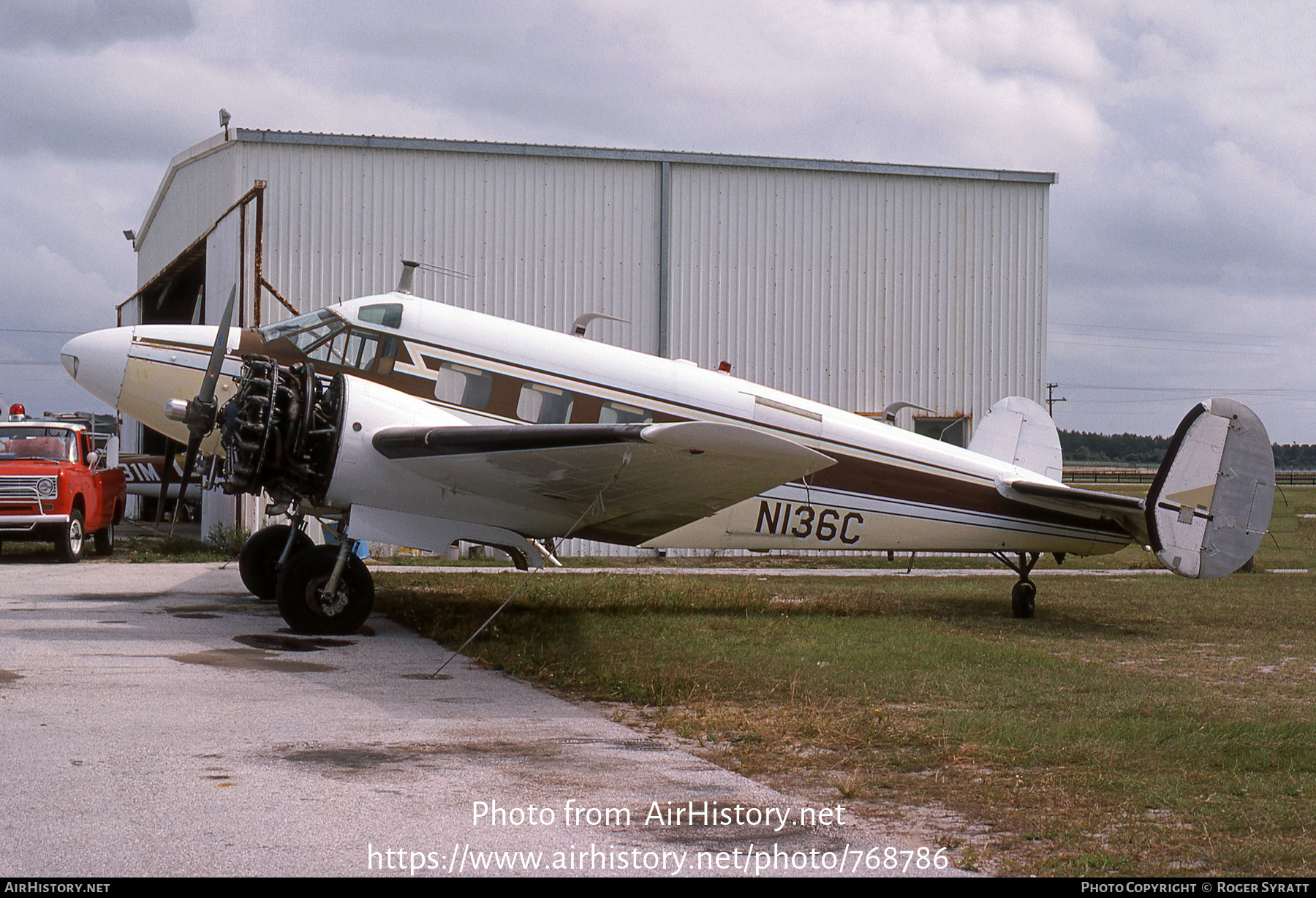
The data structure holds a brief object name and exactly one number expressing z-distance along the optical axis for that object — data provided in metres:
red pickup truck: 16.94
